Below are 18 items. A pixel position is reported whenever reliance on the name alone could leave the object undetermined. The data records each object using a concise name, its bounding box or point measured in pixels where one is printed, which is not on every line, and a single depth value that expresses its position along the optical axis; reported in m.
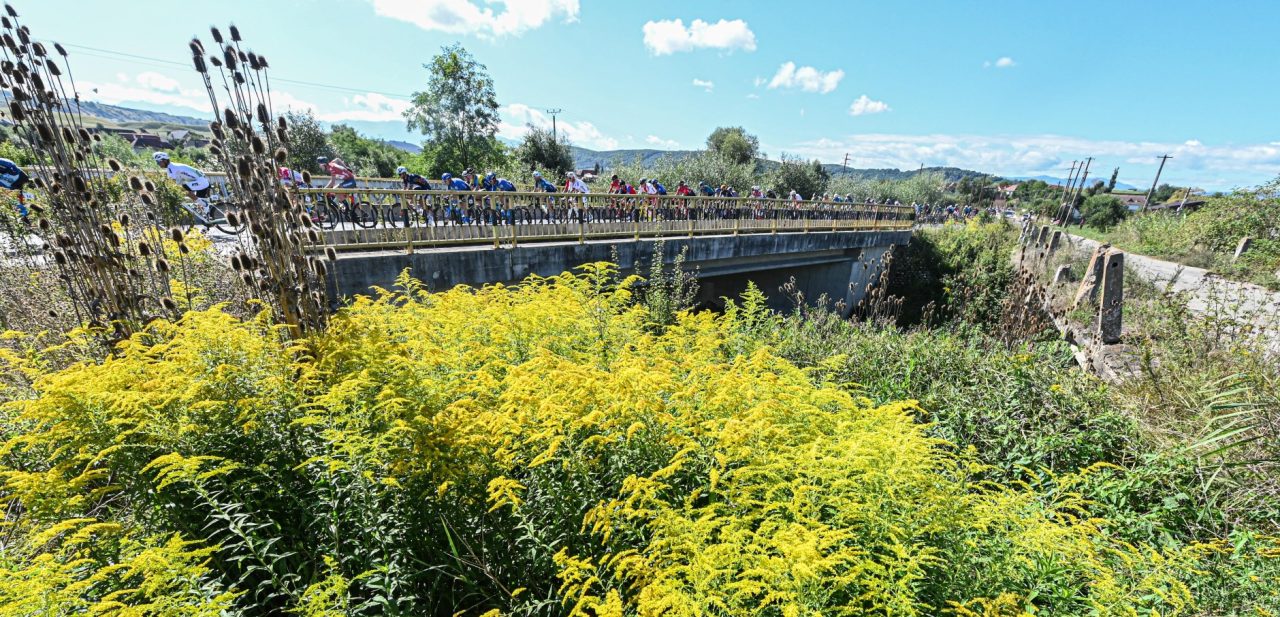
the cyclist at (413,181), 13.39
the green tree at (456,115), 32.78
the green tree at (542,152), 37.84
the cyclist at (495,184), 13.60
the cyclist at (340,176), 13.10
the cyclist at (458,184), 13.39
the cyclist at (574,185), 14.27
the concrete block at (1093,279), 7.50
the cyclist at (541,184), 14.22
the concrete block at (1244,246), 14.45
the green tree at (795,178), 42.53
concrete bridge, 7.83
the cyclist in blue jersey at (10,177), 7.57
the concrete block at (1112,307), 6.38
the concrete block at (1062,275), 9.94
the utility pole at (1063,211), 50.14
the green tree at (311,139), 37.44
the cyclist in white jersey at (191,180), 10.34
